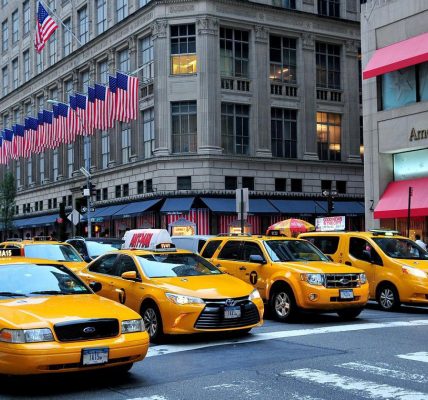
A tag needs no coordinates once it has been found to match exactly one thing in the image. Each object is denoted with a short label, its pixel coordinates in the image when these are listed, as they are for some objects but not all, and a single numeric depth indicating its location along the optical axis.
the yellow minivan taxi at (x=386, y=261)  15.28
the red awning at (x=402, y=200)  27.59
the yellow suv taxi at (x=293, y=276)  13.02
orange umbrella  32.27
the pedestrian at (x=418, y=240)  23.20
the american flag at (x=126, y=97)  35.03
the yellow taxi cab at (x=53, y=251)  16.56
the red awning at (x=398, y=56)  27.02
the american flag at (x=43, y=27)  42.06
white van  21.41
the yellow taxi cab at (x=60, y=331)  7.17
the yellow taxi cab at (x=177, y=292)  10.50
